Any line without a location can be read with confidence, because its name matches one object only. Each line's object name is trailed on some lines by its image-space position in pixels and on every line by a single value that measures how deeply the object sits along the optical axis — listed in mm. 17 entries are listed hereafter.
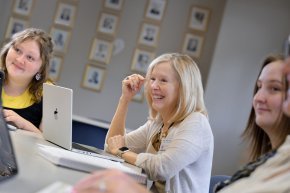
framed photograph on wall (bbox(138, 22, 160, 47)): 4090
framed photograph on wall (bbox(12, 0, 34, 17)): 4203
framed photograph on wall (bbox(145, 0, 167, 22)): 4098
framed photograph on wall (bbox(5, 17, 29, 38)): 4219
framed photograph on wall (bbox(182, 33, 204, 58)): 4023
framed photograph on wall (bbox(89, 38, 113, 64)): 4098
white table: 883
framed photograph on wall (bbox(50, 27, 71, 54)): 4113
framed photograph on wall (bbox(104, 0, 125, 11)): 4121
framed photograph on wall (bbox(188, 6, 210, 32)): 4031
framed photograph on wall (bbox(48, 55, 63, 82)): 4105
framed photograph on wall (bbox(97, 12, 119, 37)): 4113
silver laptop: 1603
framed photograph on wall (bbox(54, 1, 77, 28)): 4141
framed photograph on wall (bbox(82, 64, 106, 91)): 4090
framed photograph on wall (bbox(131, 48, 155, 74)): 4066
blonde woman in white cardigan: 1561
